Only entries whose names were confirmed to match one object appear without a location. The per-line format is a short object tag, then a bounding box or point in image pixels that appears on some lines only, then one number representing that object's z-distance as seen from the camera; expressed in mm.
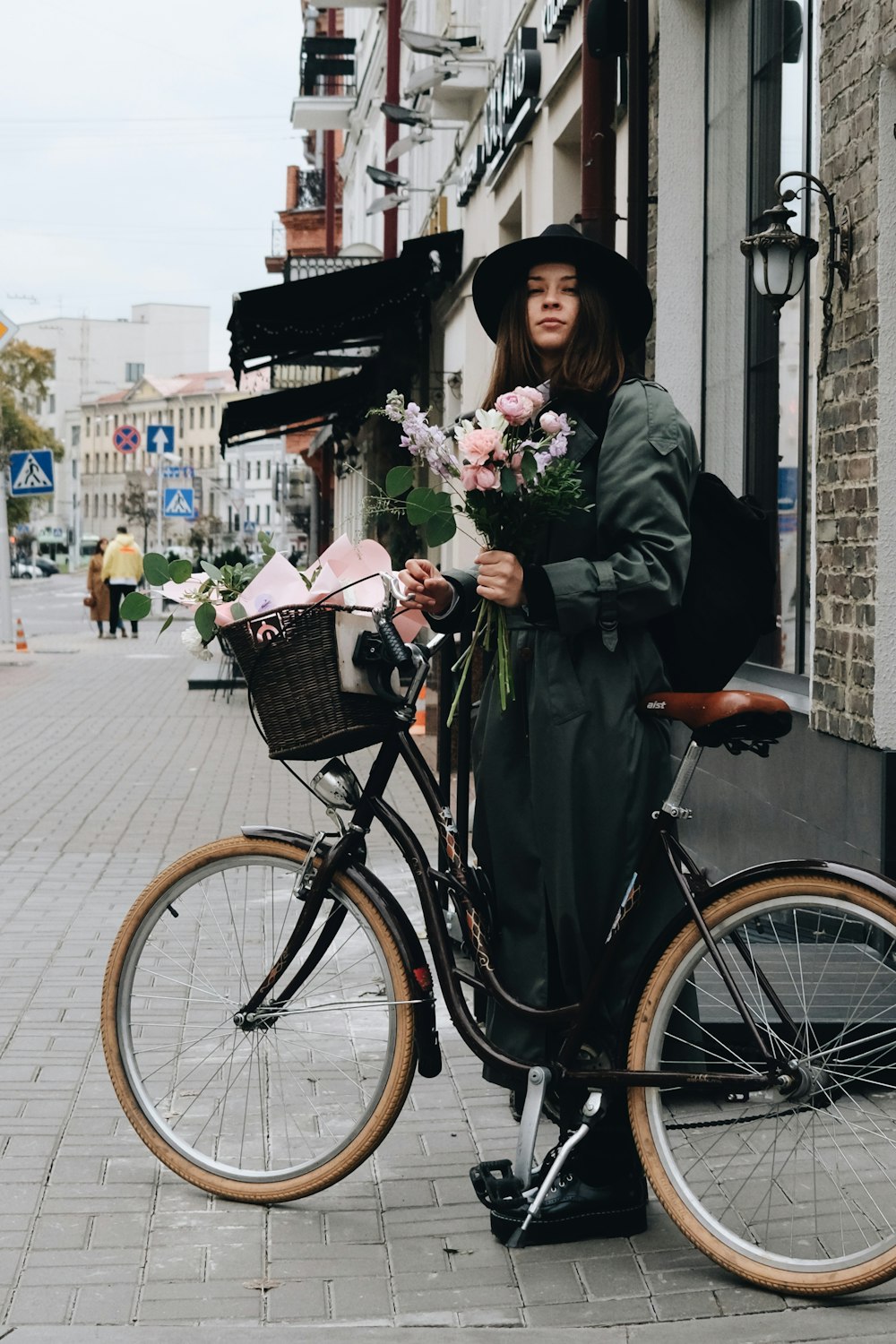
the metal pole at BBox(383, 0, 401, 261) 22031
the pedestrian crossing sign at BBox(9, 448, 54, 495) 26531
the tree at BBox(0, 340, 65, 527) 56344
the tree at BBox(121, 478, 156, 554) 106875
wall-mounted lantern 6352
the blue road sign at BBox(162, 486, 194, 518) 37375
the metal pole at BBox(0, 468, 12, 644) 25628
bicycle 3410
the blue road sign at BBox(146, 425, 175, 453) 41381
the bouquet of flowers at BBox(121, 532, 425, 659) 3670
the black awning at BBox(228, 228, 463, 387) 15109
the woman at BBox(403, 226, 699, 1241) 3549
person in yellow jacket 28391
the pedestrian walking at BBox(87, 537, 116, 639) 30609
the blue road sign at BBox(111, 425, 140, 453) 43156
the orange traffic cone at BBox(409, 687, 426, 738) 13359
